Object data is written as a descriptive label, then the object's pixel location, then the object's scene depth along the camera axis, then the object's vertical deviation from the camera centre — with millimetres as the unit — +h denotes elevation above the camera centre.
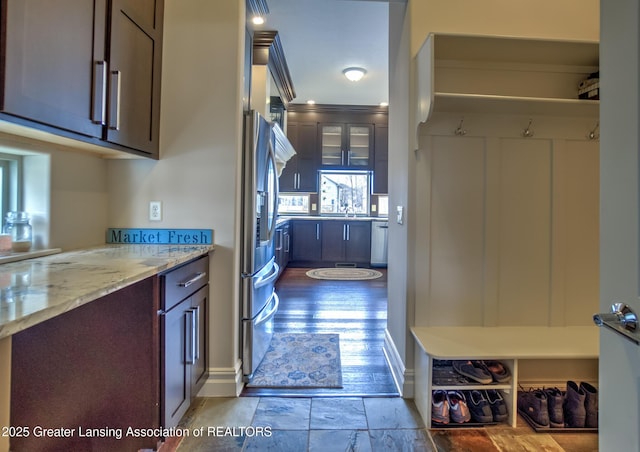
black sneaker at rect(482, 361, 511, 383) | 1717 -739
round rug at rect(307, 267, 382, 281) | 5059 -713
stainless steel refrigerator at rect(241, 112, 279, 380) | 2002 -38
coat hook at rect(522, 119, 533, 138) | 1997 +607
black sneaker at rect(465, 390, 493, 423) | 1707 -918
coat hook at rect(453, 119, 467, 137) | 1967 +598
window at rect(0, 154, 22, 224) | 1520 +193
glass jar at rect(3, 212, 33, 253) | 1482 -29
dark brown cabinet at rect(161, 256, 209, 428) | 1431 -529
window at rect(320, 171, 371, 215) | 6484 +681
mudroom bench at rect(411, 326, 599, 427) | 1688 -619
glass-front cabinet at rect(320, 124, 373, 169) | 6199 +1621
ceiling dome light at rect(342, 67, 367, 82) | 4449 +2139
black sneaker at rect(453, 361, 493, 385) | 1712 -743
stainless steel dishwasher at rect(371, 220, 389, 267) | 5781 -233
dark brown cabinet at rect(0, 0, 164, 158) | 1073 +624
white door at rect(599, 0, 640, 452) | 670 +47
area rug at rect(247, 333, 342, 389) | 2084 -945
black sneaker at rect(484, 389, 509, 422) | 1719 -923
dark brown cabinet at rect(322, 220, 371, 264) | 5852 -214
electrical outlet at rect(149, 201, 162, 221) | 1936 +100
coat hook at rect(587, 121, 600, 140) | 2008 +605
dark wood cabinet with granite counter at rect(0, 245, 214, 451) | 1021 -455
